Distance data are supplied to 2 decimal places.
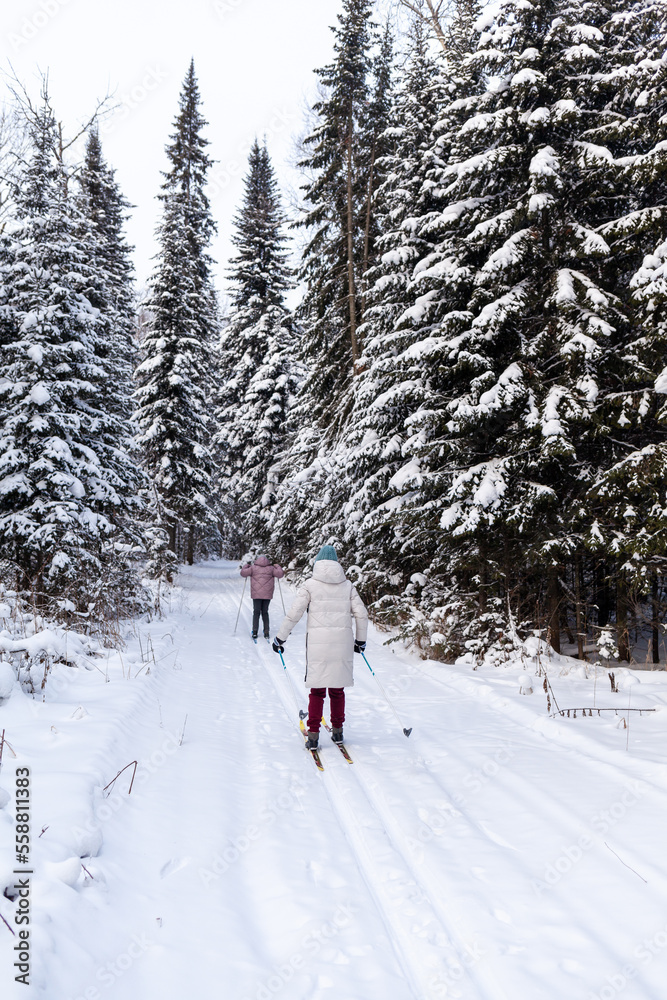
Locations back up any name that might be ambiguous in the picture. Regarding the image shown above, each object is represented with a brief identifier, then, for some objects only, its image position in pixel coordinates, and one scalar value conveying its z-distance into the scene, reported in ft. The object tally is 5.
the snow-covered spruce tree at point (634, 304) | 24.67
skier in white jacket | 20.39
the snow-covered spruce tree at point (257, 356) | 84.23
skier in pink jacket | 42.91
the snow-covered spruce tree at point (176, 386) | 70.33
